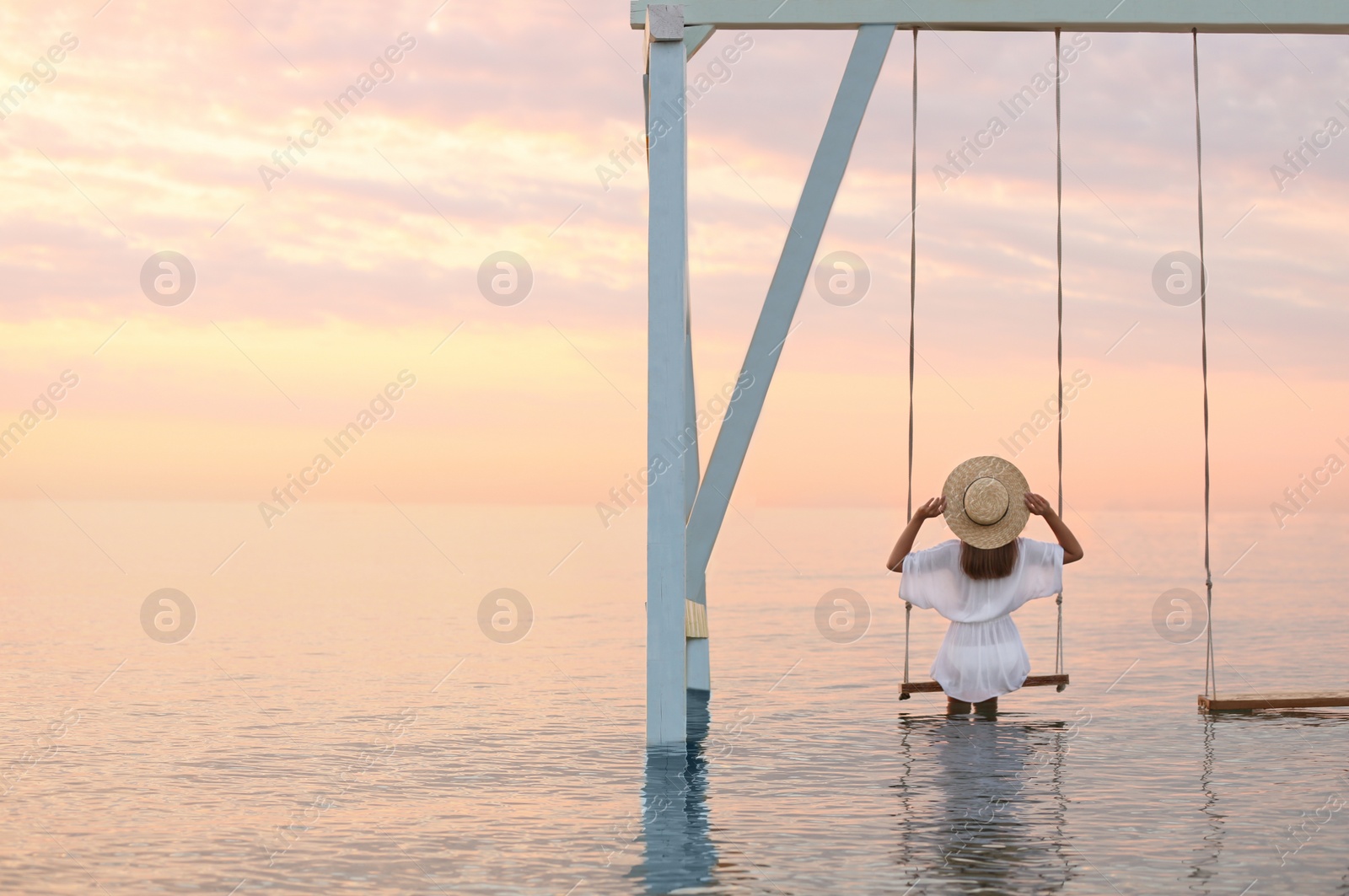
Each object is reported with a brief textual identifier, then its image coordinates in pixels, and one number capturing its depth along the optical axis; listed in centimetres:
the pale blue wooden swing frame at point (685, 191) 779
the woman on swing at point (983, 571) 835
